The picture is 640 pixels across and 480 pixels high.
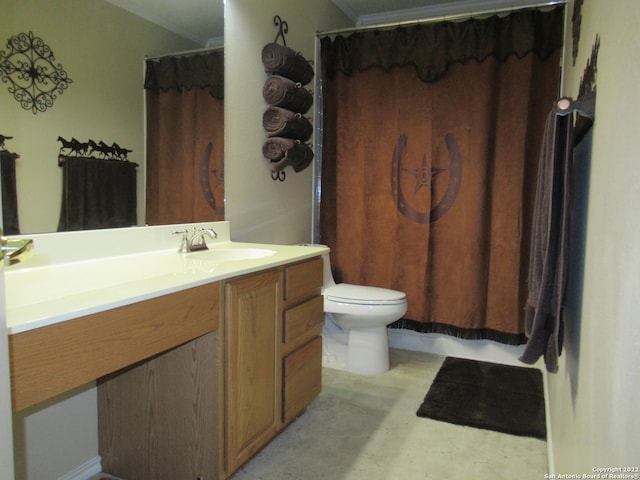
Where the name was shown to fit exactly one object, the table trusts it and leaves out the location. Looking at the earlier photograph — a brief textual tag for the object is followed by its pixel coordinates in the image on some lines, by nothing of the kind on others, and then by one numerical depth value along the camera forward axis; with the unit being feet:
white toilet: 8.12
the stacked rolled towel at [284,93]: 7.78
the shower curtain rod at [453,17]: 8.02
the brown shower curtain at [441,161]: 8.43
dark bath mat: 6.77
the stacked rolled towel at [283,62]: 7.75
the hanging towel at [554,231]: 3.81
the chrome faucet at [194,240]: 6.15
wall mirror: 4.27
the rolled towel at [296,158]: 8.17
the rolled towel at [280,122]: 7.92
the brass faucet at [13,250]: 2.10
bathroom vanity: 3.05
